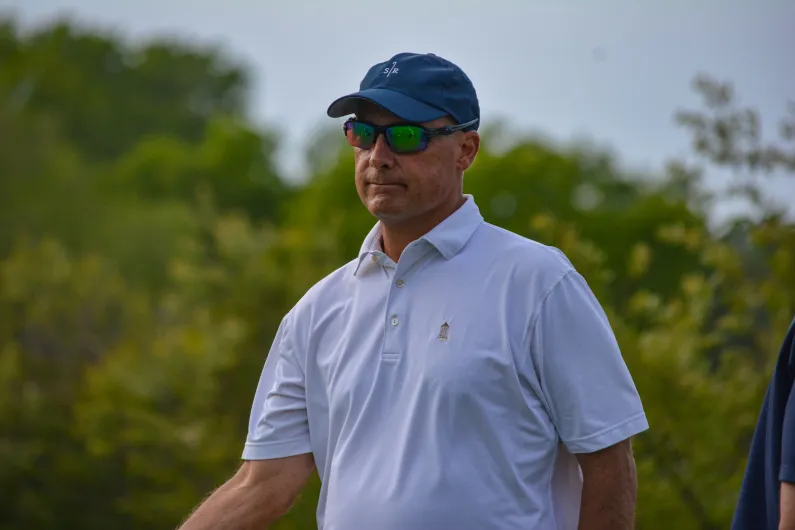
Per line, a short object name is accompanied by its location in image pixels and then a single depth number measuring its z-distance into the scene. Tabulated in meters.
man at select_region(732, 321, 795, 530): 6.75
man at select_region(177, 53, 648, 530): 7.20
